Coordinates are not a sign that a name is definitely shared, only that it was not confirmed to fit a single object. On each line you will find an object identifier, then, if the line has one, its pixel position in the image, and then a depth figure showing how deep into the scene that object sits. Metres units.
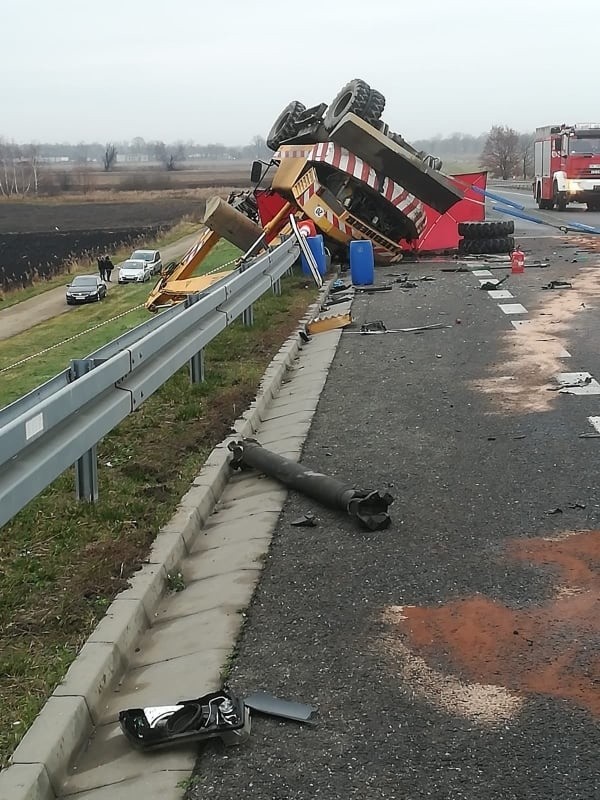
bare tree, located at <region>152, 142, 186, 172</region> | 191.01
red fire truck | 37.78
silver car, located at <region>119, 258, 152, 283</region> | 41.75
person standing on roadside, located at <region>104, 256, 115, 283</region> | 45.09
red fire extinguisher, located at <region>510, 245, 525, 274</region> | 16.85
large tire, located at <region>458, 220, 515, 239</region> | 20.36
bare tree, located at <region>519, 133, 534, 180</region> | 108.38
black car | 37.72
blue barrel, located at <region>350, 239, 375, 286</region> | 16.45
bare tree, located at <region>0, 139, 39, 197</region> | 145.12
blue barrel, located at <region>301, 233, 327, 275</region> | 17.45
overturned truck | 18.58
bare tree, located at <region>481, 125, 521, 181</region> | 116.81
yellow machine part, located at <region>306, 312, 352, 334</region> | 12.02
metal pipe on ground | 5.30
